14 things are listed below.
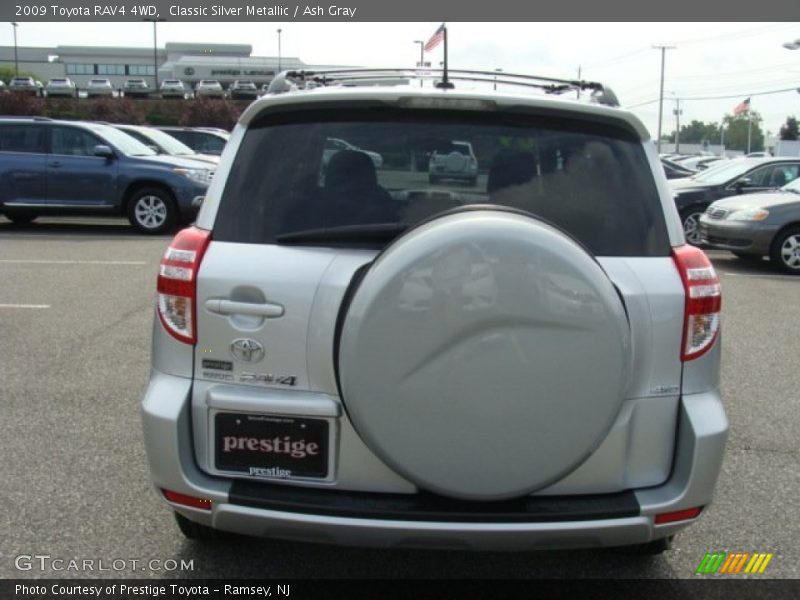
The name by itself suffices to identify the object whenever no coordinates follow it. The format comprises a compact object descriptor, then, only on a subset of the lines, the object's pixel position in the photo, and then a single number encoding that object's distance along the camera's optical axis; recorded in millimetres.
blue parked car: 13648
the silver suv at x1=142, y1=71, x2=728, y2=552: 2367
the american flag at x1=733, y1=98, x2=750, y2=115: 64769
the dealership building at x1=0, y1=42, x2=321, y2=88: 105625
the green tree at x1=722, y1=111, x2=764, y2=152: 152625
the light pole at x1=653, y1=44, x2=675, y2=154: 82312
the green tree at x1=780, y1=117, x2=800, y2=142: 88875
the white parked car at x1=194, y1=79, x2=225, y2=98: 63969
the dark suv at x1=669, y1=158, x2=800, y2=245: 13594
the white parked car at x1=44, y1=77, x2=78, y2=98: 60312
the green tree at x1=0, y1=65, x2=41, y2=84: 95312
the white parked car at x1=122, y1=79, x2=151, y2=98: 64438
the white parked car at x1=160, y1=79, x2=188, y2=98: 63825
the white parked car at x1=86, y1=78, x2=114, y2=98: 64312
